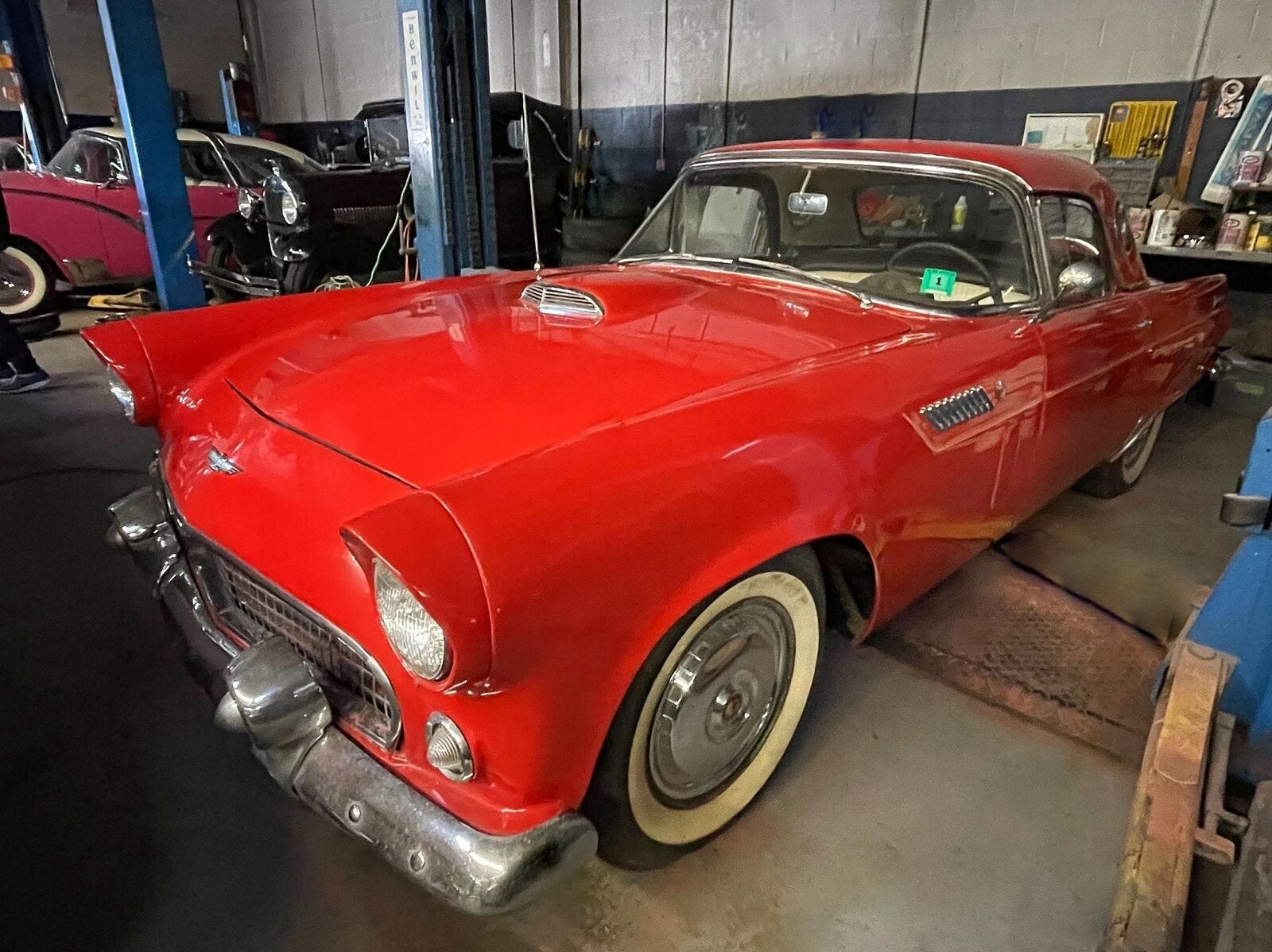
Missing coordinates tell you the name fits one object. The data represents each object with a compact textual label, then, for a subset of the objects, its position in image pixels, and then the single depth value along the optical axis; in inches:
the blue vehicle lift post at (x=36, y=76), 376.2
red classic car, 48.6
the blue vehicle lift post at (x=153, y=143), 192.9
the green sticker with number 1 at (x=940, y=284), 93.7
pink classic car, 267.4
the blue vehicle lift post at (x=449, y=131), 179.0
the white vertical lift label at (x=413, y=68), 177.3
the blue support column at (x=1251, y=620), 68.8
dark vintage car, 230.5
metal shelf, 195.8
